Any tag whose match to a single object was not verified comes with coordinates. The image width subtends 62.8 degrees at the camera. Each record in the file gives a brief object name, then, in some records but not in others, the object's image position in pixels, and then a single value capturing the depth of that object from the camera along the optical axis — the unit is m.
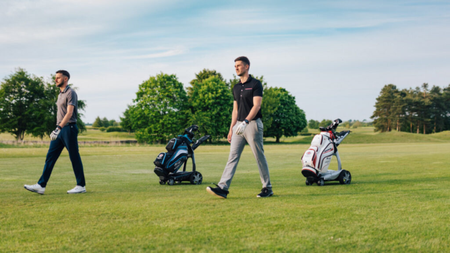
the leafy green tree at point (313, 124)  125.95
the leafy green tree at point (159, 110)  64.06
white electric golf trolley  8.92
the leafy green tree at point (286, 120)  74.19
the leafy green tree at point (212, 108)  65.25
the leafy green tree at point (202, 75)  92.02
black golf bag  9.39
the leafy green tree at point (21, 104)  69.50
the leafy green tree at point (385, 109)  111.26
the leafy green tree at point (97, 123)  137.15
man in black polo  6.86
